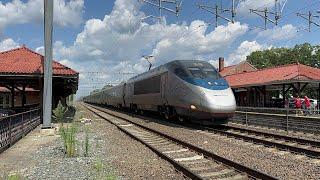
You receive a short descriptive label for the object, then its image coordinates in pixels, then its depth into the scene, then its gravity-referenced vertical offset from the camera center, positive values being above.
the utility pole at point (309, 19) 27.93 +5.81
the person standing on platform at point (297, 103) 25.64 -0.02
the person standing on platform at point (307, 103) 27.03 -0.02
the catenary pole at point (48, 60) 18.41 +2.02
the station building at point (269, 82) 29.42 +1.62
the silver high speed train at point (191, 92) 17.39 +0.51
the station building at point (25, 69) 22.52 +2.00
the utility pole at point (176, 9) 24.44 +5.72
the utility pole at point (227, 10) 23.83 +5.55
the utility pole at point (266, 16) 24.56 +5.39
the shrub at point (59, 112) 16.26 -0.34
